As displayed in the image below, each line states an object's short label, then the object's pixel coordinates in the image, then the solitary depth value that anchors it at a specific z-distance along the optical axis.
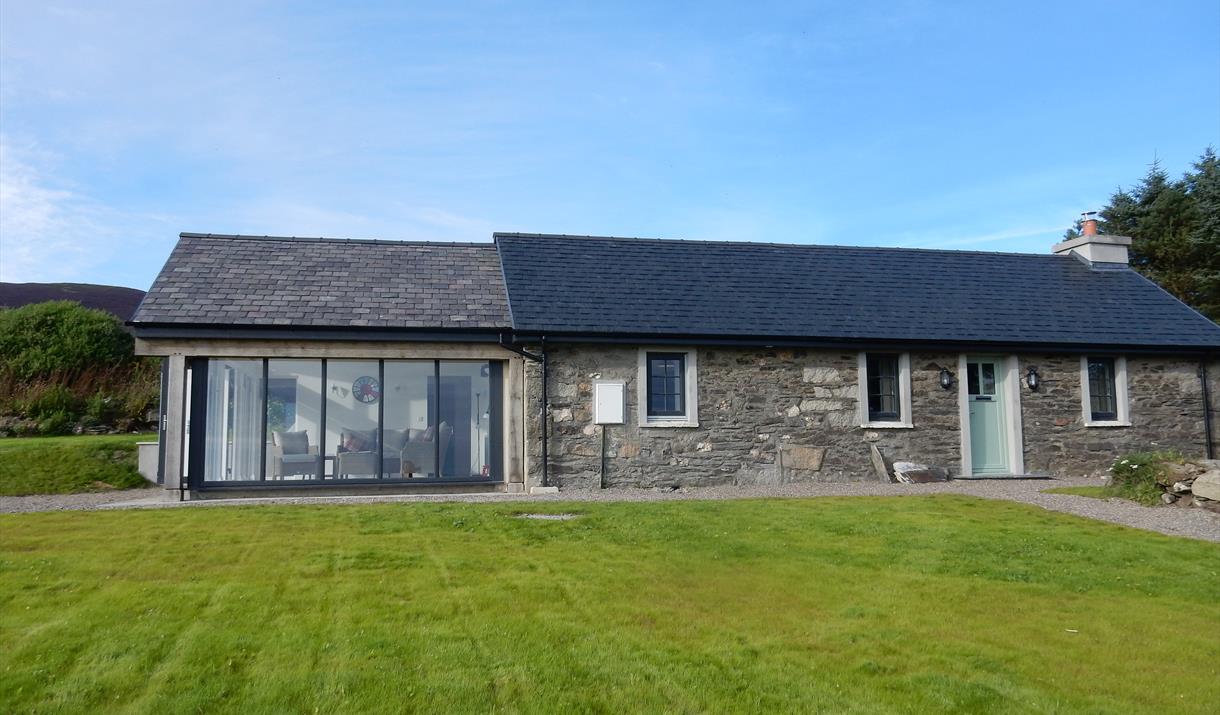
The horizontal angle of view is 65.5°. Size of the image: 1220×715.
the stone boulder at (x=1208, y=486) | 11.99
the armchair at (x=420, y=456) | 15.18
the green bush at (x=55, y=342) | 20.52
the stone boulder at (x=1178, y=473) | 12.53
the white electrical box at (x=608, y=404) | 15.15
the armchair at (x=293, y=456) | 14.81
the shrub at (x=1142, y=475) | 12.90
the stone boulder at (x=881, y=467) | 15.94
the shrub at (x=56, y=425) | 19.53
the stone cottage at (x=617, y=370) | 14.81
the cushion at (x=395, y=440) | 15.12
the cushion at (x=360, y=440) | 15.03
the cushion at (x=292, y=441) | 14.83
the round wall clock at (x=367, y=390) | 15.11
